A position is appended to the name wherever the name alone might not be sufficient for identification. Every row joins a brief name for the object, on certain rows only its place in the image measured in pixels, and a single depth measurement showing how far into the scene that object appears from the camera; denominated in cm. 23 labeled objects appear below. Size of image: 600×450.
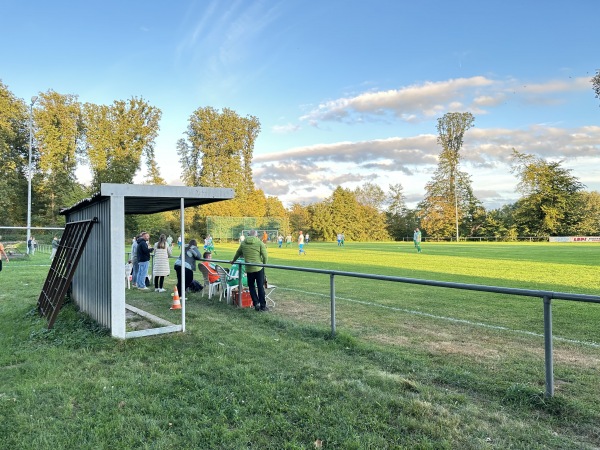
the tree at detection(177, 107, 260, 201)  5797
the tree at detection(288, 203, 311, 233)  6993
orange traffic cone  870
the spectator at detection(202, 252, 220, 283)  1027
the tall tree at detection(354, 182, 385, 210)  7644
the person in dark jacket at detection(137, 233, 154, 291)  1166
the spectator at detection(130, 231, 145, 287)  1204
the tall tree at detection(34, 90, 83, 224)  4388
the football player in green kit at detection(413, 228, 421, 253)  3042
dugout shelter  598
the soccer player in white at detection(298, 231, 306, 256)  2917
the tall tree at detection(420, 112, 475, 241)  6738
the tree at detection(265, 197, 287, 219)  6625
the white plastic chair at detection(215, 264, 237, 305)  941
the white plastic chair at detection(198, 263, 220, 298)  1013
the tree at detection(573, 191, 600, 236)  5919
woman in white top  1117
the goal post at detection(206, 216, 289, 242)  4706
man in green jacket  842
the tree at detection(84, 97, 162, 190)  4691
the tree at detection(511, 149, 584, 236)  5997
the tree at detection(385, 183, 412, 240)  7262
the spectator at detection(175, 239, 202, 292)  993
